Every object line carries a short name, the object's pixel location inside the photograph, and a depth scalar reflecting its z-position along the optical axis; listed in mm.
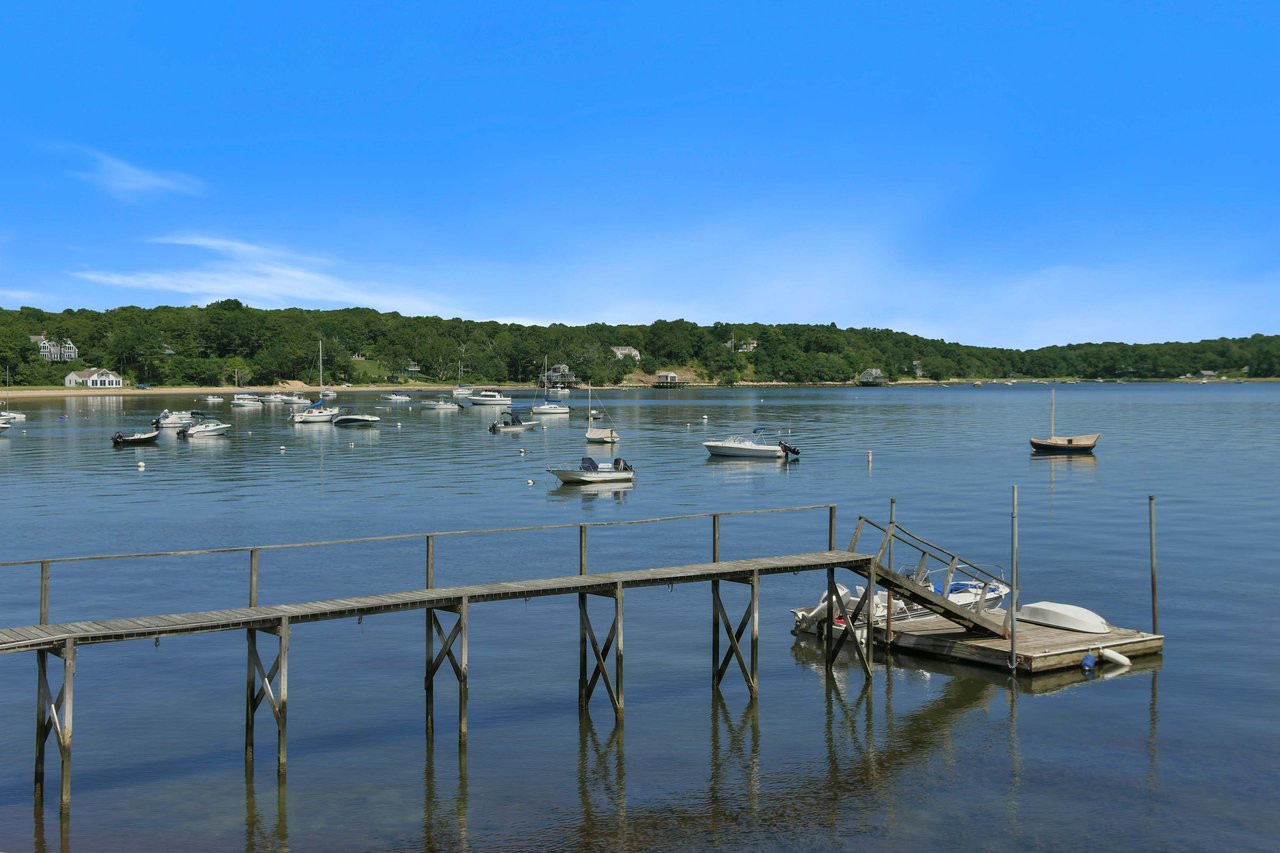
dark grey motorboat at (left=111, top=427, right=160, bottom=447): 110944
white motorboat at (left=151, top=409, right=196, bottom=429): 138000
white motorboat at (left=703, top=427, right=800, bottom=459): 99438
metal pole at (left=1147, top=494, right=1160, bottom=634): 32844
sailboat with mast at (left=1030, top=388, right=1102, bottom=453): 105562
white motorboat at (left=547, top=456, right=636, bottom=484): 80688
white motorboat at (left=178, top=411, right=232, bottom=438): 125812
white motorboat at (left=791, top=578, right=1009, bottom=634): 33688
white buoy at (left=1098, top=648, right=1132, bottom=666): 31578
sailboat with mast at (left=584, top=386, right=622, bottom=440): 116938
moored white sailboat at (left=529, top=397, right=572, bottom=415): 182250
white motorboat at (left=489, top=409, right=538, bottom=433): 142000
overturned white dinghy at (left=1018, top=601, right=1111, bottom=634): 32781
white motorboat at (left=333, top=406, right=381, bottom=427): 150062
